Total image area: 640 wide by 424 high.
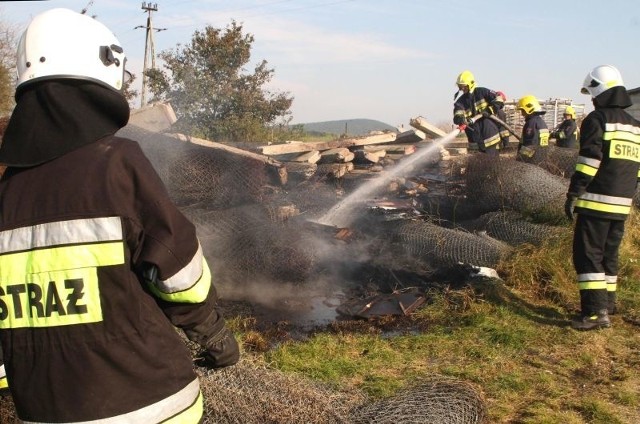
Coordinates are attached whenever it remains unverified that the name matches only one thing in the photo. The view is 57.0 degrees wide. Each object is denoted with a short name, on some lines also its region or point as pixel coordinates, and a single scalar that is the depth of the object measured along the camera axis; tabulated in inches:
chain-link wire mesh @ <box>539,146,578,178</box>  357.1
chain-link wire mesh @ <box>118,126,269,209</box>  283.7
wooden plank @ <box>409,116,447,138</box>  501.4
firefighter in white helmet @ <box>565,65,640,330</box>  207.3
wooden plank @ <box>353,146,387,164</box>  424.5
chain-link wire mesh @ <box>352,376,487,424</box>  124.3
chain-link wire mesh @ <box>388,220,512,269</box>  259.3
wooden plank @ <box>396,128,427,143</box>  488.1
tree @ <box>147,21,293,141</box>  673.0
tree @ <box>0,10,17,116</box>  657.0
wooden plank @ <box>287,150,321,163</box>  402.4
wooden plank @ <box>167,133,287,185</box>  311.0
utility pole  1248.4
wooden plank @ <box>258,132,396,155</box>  397.4
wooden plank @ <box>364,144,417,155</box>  460.1
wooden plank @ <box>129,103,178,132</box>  338.0
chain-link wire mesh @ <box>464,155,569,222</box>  293.6
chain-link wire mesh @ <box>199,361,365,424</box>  119.3
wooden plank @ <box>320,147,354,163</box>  413.1
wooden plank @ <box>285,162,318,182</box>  378.0
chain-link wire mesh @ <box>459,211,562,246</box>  272.1
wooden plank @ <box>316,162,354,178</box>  392.8
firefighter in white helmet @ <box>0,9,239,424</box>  65.1
